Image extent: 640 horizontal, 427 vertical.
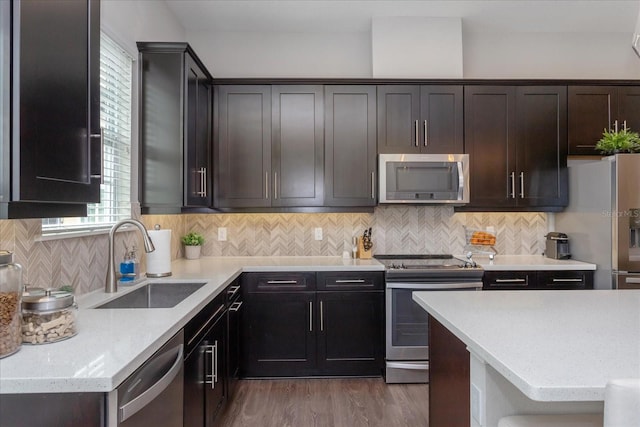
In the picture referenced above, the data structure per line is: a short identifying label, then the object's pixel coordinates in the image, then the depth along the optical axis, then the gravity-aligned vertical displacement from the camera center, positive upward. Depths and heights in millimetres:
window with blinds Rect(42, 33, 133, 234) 2299 +500
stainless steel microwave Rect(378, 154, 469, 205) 3320 +312
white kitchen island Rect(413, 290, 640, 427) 981 -385
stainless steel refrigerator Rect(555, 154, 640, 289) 2906 -24
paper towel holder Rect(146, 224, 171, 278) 2559 -367
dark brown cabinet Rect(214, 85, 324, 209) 3377 +595
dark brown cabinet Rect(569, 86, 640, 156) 3410 +908
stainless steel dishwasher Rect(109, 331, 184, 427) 1152 -561
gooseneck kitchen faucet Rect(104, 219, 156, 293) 2080 -257
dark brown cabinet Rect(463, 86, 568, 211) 3416 +622
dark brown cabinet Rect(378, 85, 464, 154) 3400 +859
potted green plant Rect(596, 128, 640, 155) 3043 +561
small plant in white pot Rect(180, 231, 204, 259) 3496 -246
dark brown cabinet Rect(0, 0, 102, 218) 1066 +320
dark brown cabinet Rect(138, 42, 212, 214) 2670 +618
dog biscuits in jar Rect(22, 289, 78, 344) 1220 -307
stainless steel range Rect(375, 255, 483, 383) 3051 -748
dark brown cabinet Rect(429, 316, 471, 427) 1498 -677
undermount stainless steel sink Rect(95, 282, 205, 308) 2393 -458
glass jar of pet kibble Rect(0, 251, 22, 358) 1105 -243
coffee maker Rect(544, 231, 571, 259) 3447 -259
